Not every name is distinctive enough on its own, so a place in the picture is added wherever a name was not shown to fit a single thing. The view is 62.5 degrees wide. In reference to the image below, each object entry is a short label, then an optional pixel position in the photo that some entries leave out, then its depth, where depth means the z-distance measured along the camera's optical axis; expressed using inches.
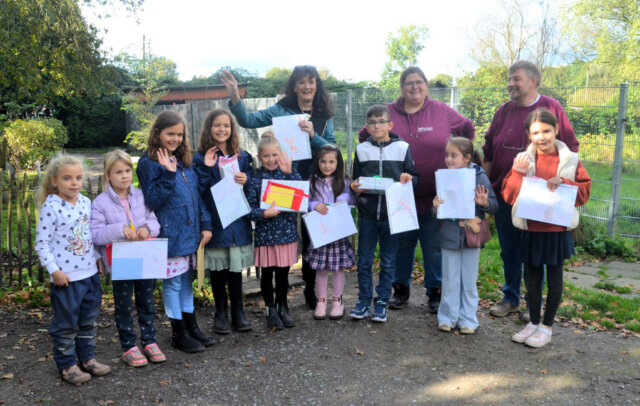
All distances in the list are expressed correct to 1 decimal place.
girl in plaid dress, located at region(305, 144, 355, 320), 176.9
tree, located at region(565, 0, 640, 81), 1033.5
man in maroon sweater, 170.4
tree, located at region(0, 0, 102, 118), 347.6
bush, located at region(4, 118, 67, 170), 546.3
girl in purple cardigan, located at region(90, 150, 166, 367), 141.2
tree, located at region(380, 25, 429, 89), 2288.4
